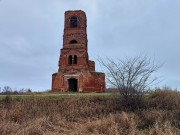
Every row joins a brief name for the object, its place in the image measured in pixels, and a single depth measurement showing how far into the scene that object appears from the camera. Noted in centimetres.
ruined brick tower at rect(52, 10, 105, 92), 3400
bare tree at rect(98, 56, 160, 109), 1552
